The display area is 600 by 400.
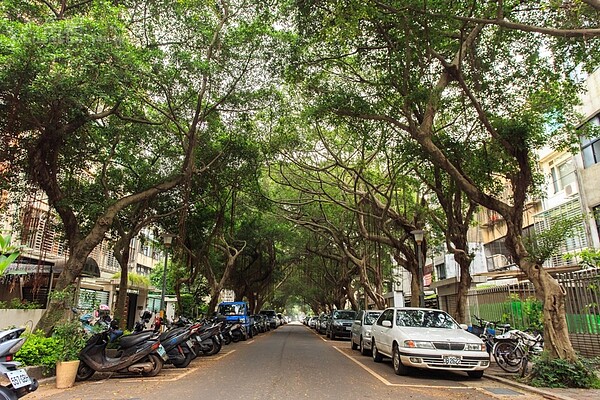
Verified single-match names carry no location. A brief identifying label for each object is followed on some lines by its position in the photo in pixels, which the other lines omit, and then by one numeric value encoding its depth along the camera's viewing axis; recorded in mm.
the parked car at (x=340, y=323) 23812
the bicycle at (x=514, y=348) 10180
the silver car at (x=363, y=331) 14184
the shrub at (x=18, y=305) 13016
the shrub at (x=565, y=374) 8133
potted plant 8141
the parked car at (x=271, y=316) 39756
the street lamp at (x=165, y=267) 15839
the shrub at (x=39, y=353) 8570
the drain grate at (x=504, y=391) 7835
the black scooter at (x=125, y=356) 8750
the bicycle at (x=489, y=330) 12022
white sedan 8938
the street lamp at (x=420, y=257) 15219
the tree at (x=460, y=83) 9352
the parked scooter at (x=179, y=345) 10531
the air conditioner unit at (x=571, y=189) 17734
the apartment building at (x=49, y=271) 13625
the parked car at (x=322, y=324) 30544
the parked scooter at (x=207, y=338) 11953
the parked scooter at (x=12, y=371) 5184
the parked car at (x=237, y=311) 23709
